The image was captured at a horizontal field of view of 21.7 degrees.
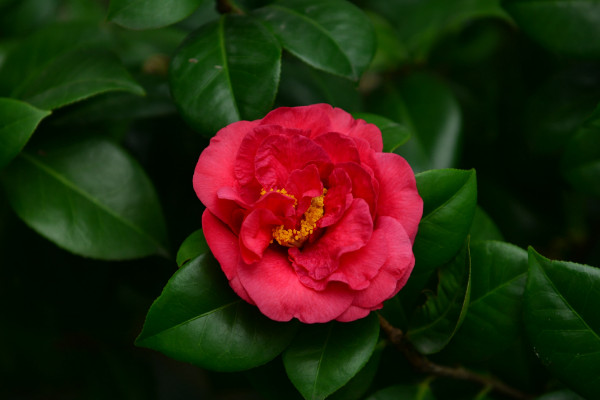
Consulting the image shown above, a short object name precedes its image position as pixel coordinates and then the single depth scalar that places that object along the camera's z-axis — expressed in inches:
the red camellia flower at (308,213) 24.2
